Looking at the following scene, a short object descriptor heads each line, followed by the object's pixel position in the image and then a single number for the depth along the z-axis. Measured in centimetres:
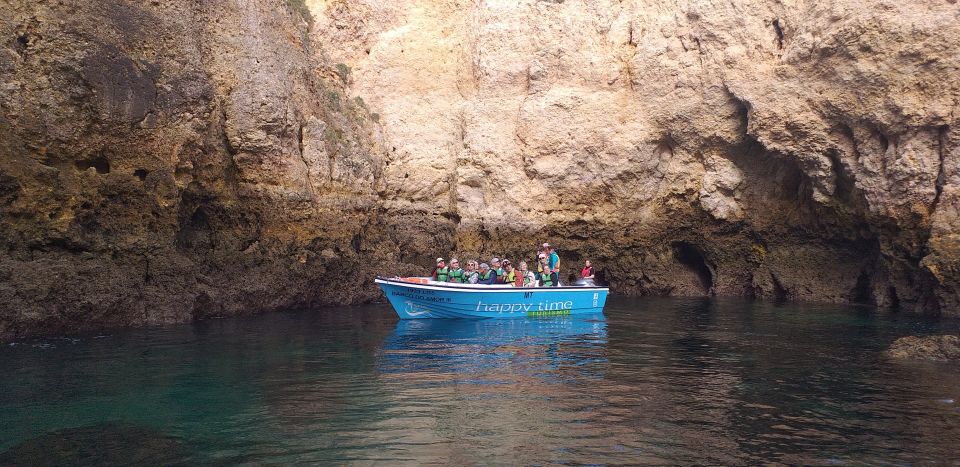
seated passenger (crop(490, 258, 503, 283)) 2061
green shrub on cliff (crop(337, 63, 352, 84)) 2798
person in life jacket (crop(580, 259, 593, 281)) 2226
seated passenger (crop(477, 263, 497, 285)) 2030
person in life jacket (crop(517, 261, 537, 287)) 2038
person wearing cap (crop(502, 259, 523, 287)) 1995
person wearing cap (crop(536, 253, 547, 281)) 2150
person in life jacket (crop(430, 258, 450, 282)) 2045
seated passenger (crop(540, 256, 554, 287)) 2140
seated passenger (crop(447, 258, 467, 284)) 2023
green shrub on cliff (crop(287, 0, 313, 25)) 2495
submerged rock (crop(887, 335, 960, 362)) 1252
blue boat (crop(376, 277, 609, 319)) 1838
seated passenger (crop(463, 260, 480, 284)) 2000
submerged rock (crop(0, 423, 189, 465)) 701
